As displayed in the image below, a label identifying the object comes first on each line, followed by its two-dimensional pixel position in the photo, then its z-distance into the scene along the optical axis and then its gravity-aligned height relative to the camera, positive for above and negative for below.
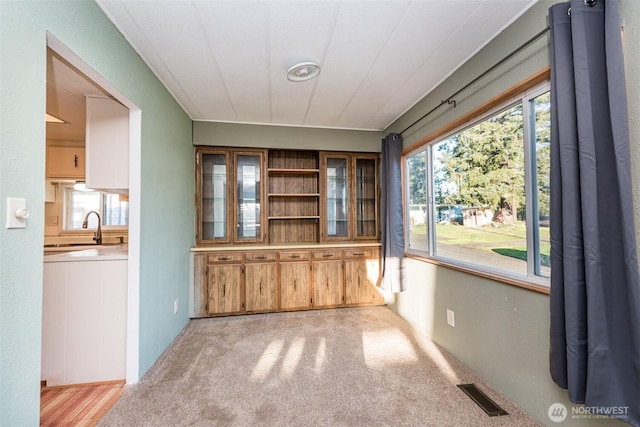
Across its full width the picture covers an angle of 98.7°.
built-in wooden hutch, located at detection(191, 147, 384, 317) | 3.26 -0.16
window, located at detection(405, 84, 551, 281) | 1.66 +0.19
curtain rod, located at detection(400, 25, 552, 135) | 1.51 +0.98
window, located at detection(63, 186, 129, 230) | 4.16 +0.20
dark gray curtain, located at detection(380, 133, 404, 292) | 3.08 -0.07
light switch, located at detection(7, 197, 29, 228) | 1.00 +0.03
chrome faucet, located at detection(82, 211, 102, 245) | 3.42 -0.21
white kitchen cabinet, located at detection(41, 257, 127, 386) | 1.88 -0.70
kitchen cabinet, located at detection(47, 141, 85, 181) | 3.63 +0.79
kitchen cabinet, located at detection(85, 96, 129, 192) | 2.06 +0.58
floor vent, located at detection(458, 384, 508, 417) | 1.63 -1.16
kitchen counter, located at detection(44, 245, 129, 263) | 1.87 -0.24
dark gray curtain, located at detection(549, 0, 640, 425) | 1.13 -0.03
